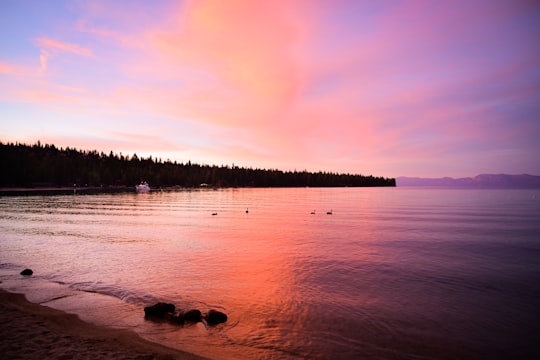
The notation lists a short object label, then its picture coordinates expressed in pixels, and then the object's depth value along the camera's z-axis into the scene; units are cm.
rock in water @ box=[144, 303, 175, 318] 1435
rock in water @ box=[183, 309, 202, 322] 1384
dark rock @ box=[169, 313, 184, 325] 1362
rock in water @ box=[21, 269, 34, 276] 2064
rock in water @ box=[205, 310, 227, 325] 1385
